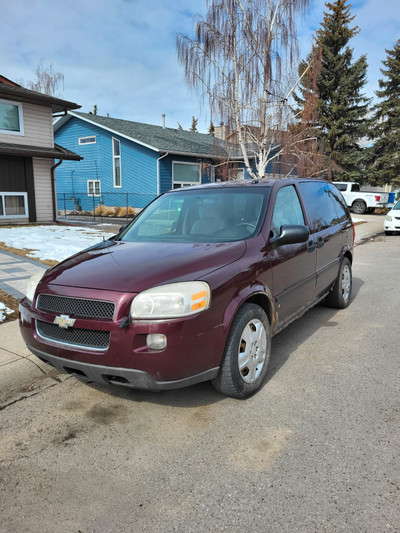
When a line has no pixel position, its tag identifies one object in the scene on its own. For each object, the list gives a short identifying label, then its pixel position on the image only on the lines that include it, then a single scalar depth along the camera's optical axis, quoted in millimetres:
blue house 22812
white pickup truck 25141
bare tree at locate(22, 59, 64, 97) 34844
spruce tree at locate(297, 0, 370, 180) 29125
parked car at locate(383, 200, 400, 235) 15289
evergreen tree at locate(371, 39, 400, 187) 28750
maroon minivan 2619
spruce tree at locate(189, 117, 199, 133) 61794
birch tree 13922
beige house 15492
